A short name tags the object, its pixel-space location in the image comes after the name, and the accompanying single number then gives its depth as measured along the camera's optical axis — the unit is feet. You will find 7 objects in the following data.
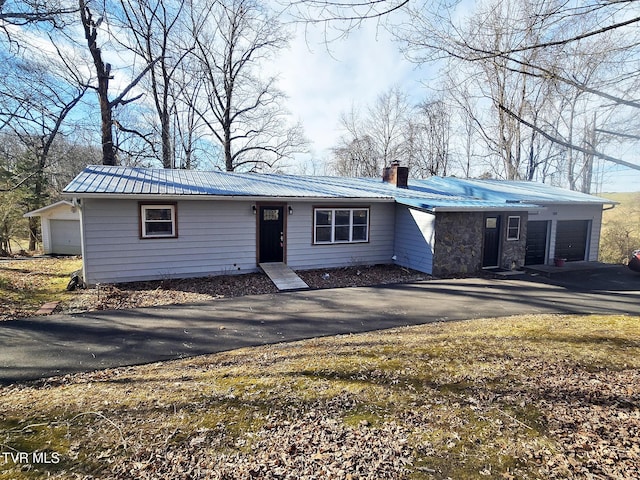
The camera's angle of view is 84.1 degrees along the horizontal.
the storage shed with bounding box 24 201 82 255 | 61.93
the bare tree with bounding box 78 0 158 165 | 52.70
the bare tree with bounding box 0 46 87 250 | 36.38
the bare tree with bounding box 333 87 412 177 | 99.60
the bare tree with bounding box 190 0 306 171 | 71.56
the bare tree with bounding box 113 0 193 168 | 60.59
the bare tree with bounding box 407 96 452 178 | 99.25
